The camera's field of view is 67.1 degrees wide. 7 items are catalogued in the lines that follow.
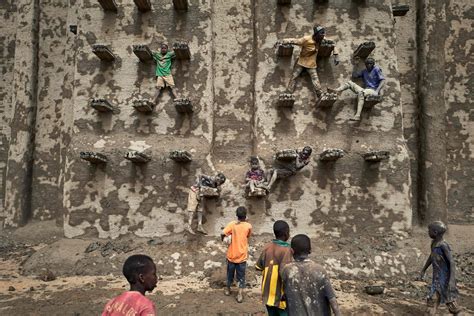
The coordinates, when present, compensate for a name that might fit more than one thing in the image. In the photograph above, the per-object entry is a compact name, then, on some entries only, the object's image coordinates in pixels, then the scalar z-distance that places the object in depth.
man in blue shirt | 7.72
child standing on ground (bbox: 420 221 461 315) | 4.86
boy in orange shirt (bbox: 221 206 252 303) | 5.34
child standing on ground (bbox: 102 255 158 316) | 2.30
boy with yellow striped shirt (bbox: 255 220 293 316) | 3.56
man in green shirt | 8.12
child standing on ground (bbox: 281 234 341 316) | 2.99
